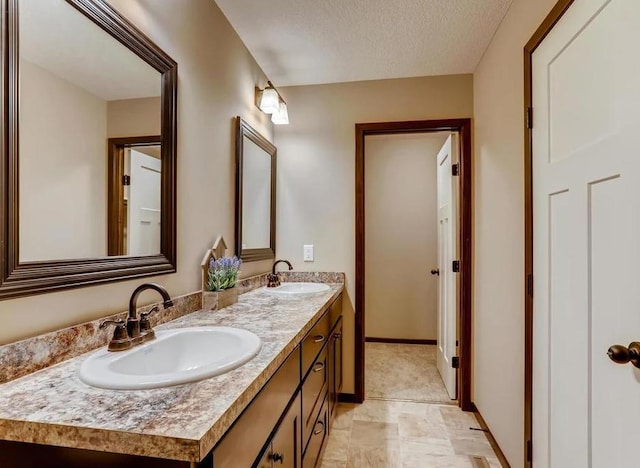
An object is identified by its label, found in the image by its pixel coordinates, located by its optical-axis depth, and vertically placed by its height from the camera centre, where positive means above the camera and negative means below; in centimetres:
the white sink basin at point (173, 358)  75 -32
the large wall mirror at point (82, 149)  84 +26
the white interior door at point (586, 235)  90 +1
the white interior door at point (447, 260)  251 -18
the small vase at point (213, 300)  157 -29
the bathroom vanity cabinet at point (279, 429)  64 -49
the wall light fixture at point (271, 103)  228 +90
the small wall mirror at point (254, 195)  204 +28
